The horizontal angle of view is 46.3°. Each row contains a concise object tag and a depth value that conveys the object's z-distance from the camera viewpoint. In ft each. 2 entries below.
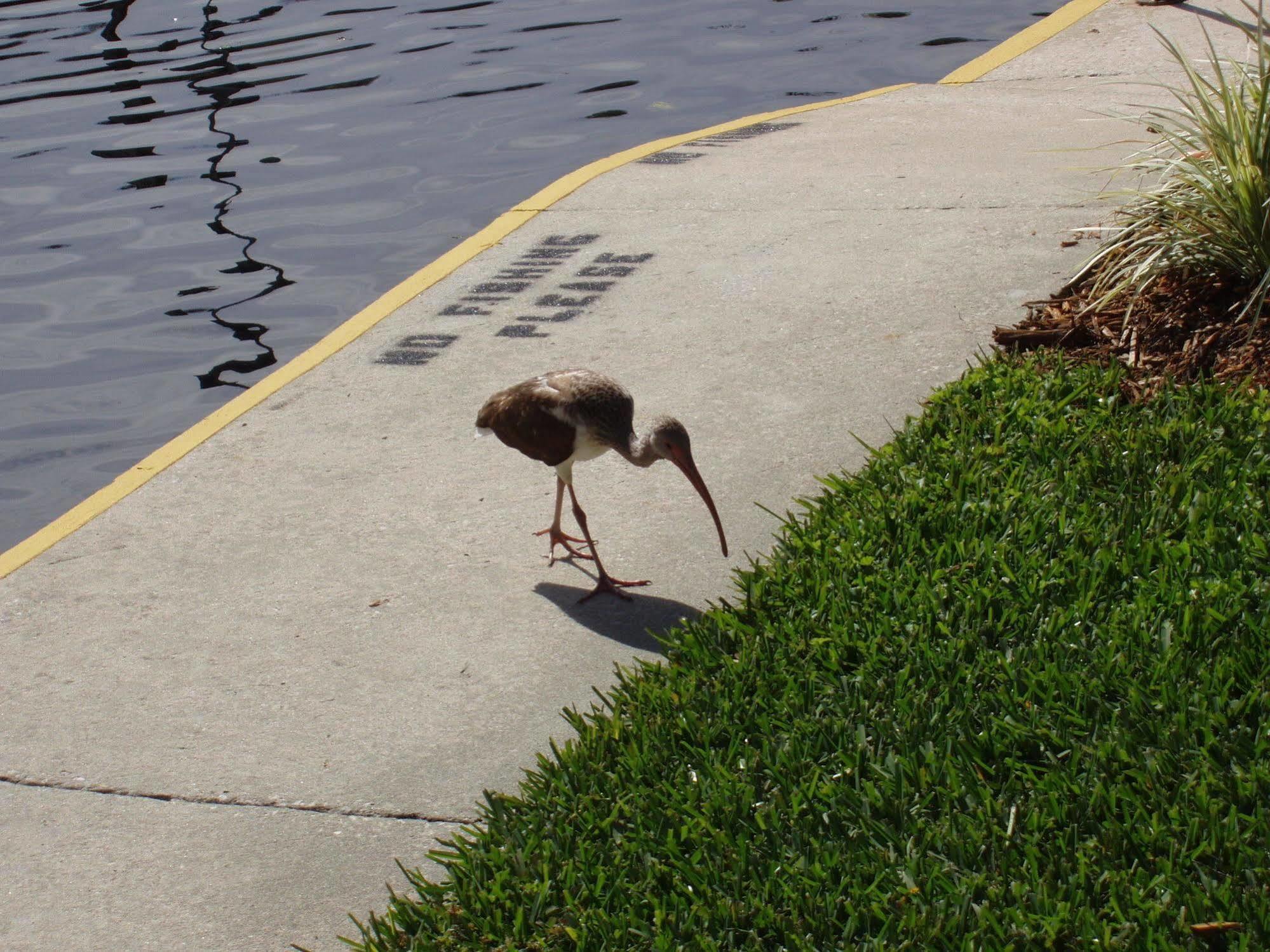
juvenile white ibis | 18.62
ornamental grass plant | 20.95
